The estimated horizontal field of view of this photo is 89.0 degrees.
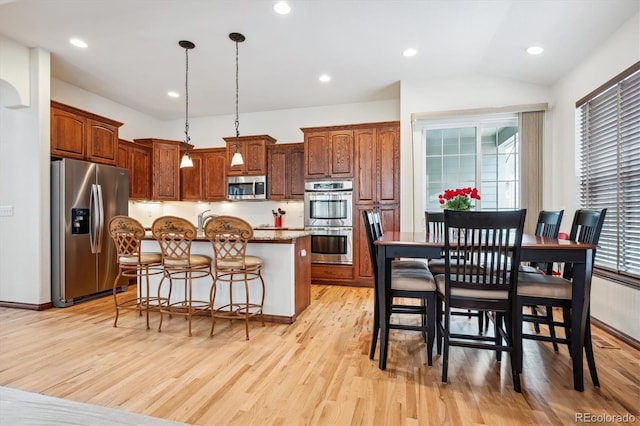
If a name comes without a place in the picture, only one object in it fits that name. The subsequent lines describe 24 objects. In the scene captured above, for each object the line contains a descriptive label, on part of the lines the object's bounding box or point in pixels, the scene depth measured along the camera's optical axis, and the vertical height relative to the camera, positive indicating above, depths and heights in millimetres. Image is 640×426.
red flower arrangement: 2604 +110
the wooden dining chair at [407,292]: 2207 -559
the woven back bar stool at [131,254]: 2979 -416
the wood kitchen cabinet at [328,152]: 4820 +883
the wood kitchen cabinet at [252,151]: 5371 +992
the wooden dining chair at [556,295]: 1980 -519
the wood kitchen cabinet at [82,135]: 3824 +961
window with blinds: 2684 +403
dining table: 1929 -296
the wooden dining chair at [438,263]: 2783 -485
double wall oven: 4797 -133
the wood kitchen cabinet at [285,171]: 5328 +651
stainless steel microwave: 5414 +394
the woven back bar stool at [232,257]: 2727 -398
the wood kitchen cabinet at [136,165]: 4996 +731
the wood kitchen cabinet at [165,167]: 5555 +752
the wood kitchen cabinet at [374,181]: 4660 +439
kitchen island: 3137 -609
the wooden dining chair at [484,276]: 1865 -403
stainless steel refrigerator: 3725 -217
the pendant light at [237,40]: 3278 +1768
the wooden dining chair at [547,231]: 2597 -178
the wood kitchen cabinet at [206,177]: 5660 +600
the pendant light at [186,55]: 3428 +1767
